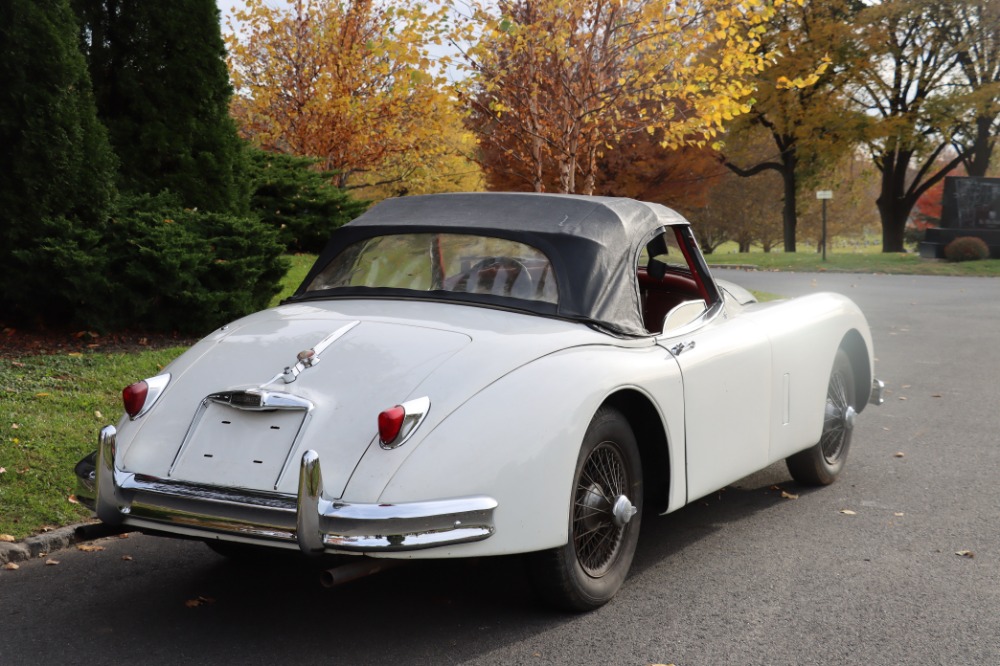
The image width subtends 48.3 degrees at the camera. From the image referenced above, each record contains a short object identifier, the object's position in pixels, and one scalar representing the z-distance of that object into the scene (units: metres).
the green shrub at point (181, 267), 9.57
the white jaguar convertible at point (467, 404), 3.68
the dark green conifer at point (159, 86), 11.02
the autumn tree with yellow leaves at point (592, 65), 14.59
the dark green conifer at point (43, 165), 9.26
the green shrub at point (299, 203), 17.28
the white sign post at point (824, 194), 29.42
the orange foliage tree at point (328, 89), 25.95
